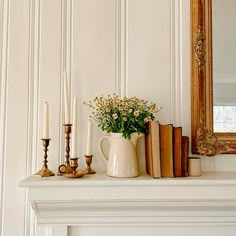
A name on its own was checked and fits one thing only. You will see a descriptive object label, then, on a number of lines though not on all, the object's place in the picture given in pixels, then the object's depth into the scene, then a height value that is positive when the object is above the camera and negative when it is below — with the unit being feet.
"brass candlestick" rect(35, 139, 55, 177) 3.84 -0.59
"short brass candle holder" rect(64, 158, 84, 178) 3.72 -0.60
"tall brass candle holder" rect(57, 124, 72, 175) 3.91 -0.42
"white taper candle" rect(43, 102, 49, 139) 3.94 +0.03
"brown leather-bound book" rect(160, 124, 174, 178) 3.70 -0.36
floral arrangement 3.74 +0.18
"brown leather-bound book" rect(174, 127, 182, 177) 3.75 -0.33
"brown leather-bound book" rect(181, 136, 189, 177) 3.80 -0.39
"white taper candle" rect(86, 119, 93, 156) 4.03 -0.20
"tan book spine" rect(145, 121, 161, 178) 3.66 -0.28
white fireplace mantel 3.56 -0.92
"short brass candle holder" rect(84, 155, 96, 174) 4.01 -0.52
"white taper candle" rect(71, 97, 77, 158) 3.84 -0.08
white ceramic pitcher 3.75 -0.41
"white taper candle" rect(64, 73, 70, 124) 4.04 +0.36
